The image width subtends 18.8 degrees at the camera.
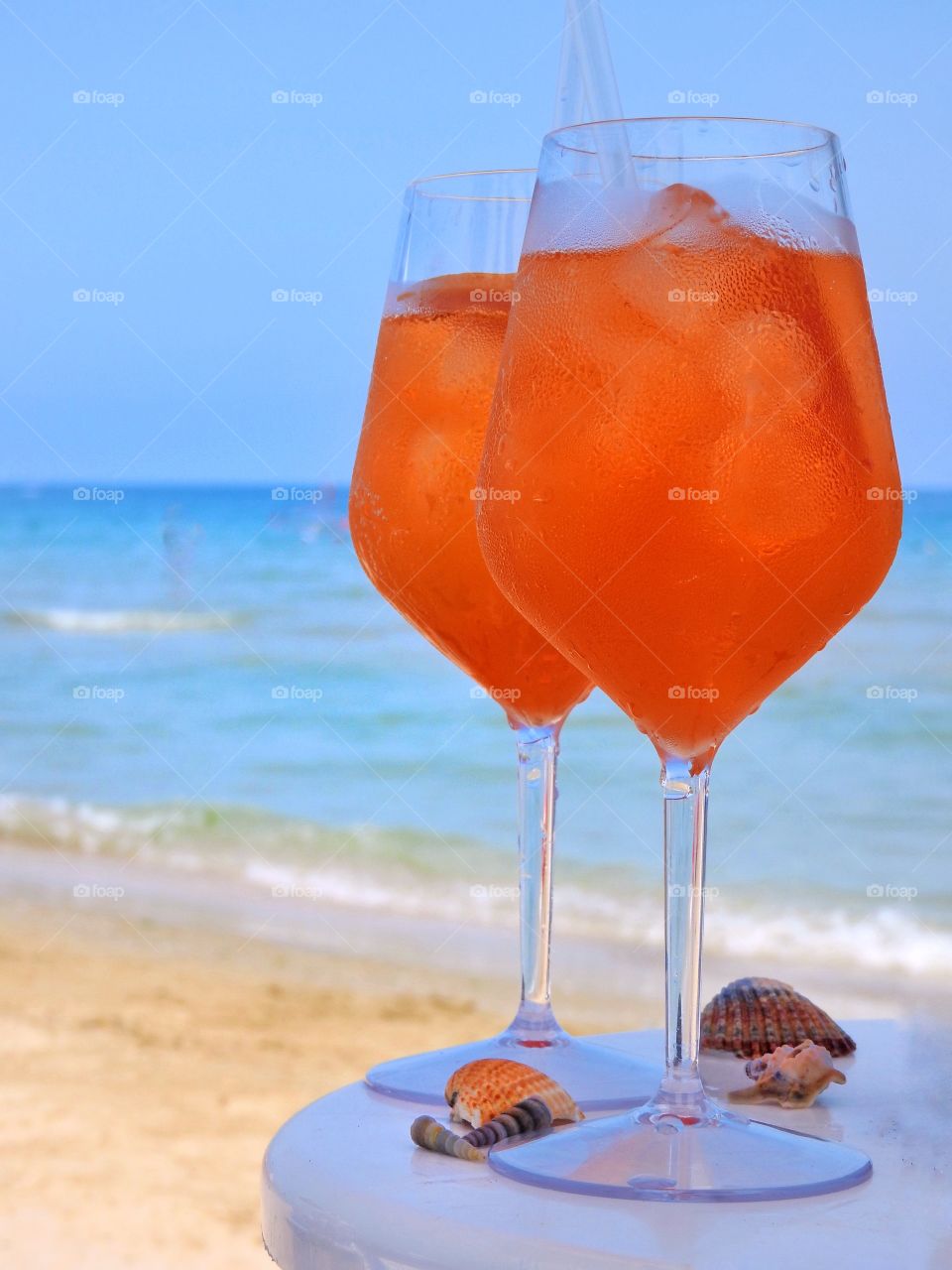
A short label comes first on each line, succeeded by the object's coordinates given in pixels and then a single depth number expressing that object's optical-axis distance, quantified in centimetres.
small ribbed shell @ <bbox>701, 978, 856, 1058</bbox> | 74
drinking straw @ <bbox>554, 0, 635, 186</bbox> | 69
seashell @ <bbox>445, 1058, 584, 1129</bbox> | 66
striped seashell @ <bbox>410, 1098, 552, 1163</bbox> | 63
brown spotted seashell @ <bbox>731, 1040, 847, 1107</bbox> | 69
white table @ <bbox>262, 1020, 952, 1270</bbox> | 57
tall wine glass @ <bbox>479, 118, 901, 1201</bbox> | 62
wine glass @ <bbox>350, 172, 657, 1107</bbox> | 76
